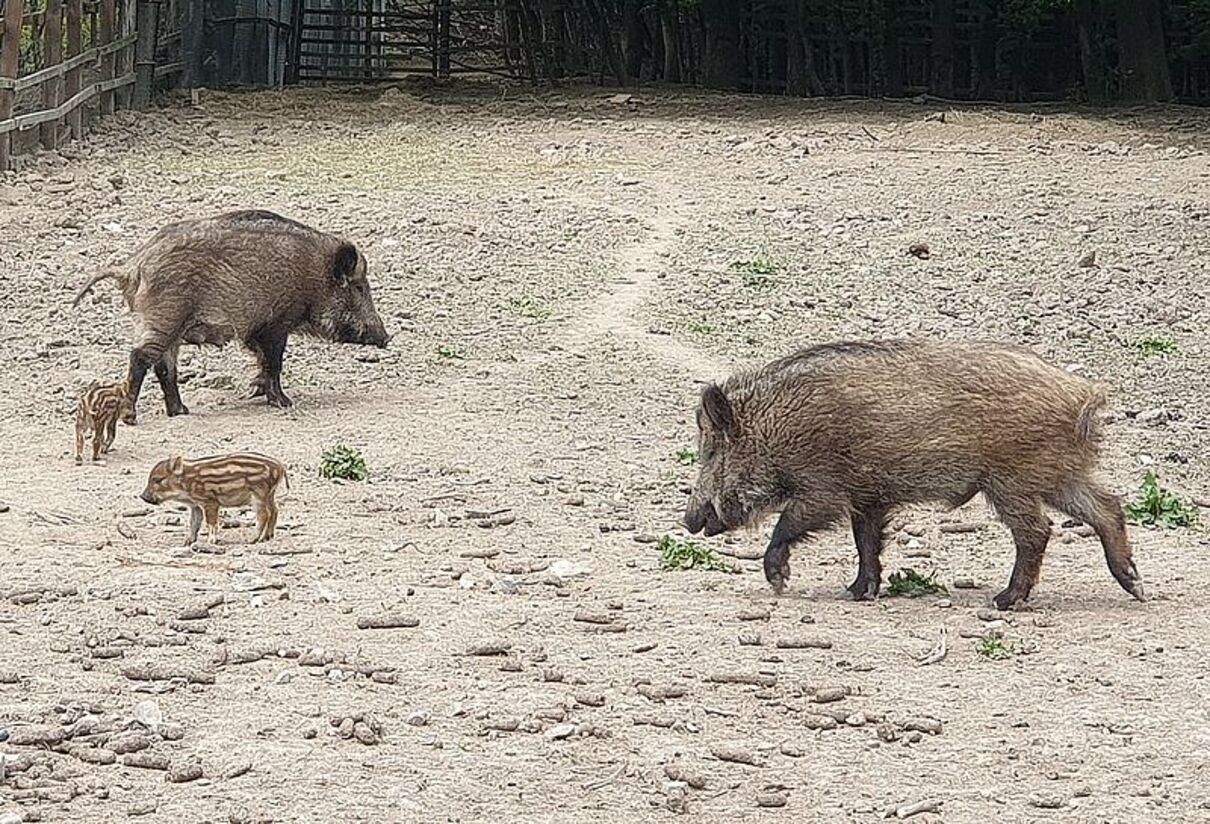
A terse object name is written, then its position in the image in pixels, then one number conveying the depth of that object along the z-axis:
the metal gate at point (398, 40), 29.94
